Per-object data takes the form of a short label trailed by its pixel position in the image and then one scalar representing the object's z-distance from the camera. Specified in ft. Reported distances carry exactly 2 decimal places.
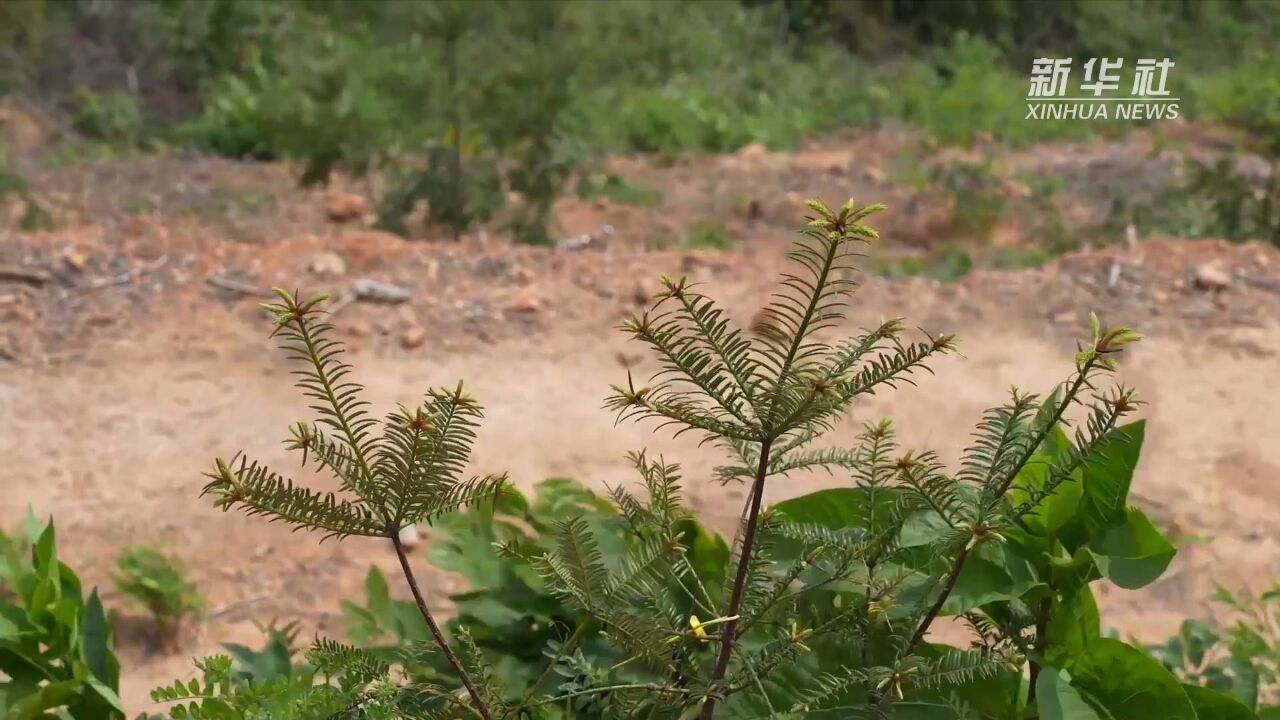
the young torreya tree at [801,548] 2.42
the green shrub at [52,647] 3.76
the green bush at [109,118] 27.07
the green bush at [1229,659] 4.56
